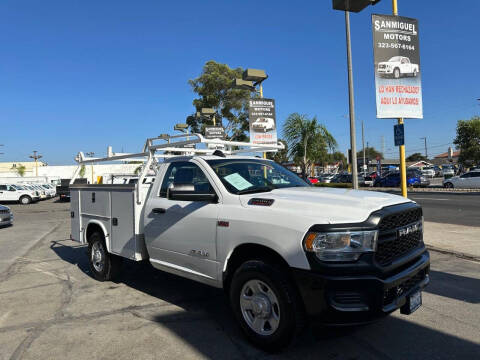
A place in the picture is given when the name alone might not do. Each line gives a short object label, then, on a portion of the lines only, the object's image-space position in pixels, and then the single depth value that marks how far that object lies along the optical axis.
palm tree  20.80
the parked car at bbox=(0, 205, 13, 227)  12.65
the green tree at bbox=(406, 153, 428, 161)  123.95
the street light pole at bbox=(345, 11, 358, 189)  9.41
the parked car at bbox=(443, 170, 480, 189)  27.42
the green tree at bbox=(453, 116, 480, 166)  40.72
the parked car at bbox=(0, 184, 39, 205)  27.52
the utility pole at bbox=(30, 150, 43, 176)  78.31
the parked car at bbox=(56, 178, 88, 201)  27.69
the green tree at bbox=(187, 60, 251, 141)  31.47
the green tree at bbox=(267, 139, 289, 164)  43.49
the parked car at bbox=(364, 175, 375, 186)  39.36
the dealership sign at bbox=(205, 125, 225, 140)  15.72
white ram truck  2.86
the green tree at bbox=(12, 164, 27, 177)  74.31
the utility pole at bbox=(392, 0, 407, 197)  8.64
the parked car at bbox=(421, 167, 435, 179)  56.65
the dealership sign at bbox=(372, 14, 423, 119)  8.02
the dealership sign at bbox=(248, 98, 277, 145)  12.81
